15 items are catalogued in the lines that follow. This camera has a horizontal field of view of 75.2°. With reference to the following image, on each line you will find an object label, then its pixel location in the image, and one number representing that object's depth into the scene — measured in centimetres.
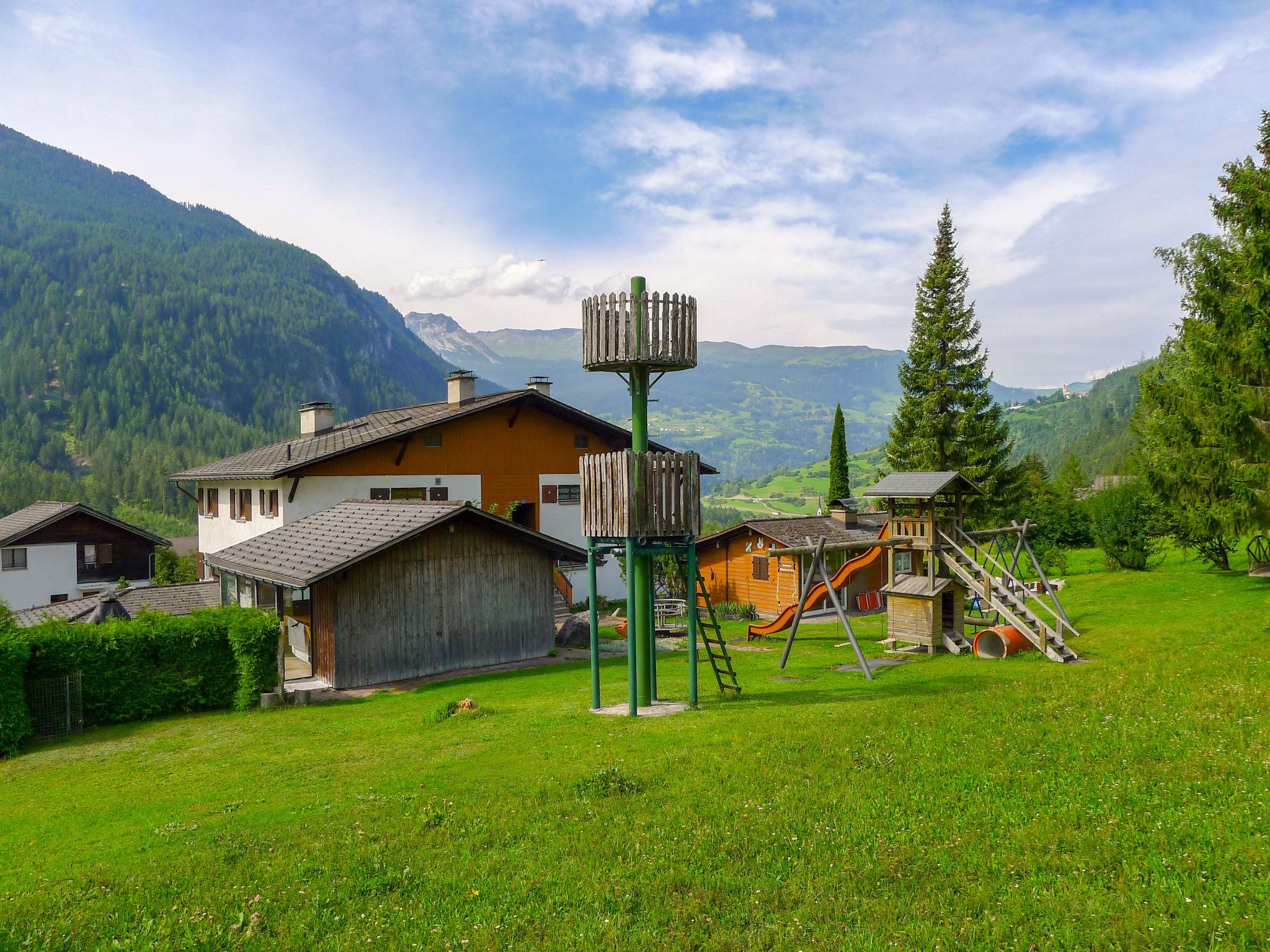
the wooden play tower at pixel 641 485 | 1514
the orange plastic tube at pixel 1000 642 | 2125
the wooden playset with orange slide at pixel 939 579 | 2195
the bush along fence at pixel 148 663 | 1574
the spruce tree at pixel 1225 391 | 2353
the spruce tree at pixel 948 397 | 4369
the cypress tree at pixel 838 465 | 5362
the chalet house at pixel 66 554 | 4844
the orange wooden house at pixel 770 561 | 3616
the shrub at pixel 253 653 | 1839
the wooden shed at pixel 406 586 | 2080
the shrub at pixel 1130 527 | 3712
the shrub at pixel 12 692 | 1540
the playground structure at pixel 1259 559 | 2911
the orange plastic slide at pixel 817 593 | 2589
